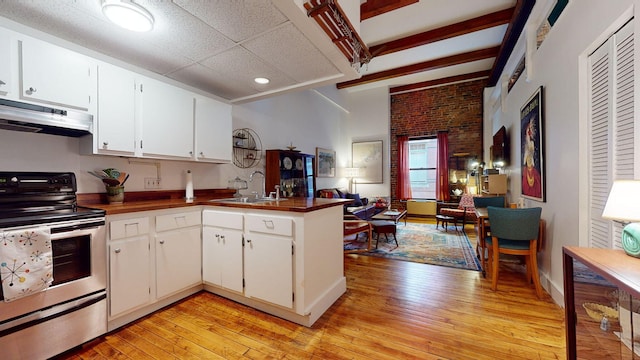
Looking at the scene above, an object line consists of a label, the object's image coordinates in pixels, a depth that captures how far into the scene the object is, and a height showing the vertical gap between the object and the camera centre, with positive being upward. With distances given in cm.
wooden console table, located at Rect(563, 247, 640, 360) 100 -63
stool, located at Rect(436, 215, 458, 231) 546 -95
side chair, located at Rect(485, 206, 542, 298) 236 -58
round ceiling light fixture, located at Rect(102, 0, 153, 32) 145 +106
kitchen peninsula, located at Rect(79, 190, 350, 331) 188 -65
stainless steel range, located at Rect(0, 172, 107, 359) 138 -58
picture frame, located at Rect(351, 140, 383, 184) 739 +58
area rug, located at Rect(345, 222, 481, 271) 341 -119
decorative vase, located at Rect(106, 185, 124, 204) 214 -13
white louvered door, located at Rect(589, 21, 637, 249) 146 +35
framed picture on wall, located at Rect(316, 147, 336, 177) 619 +45
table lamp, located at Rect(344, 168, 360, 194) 732 +17
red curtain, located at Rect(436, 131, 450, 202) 683 +26
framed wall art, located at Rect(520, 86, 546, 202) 261 +37
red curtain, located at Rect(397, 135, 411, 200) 729 +25
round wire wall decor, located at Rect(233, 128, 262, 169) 360 +49
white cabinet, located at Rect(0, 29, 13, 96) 151 +75
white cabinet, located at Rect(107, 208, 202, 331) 184 -70
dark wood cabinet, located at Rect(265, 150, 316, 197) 406 +11
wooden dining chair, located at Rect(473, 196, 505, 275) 289 -56
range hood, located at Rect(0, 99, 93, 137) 155 +43
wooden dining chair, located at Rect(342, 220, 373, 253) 362 -77
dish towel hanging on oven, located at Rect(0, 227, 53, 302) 135 -48
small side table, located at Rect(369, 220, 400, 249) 403 -83
